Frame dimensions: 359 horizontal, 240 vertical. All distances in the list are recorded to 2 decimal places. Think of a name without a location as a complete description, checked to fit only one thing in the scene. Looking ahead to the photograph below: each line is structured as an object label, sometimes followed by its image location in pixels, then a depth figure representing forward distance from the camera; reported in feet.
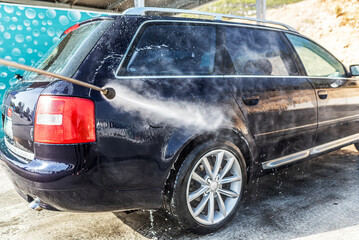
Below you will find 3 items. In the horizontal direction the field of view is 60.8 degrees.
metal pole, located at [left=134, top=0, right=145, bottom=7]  20.09
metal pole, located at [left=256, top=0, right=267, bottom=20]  27.04
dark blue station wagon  6.64
